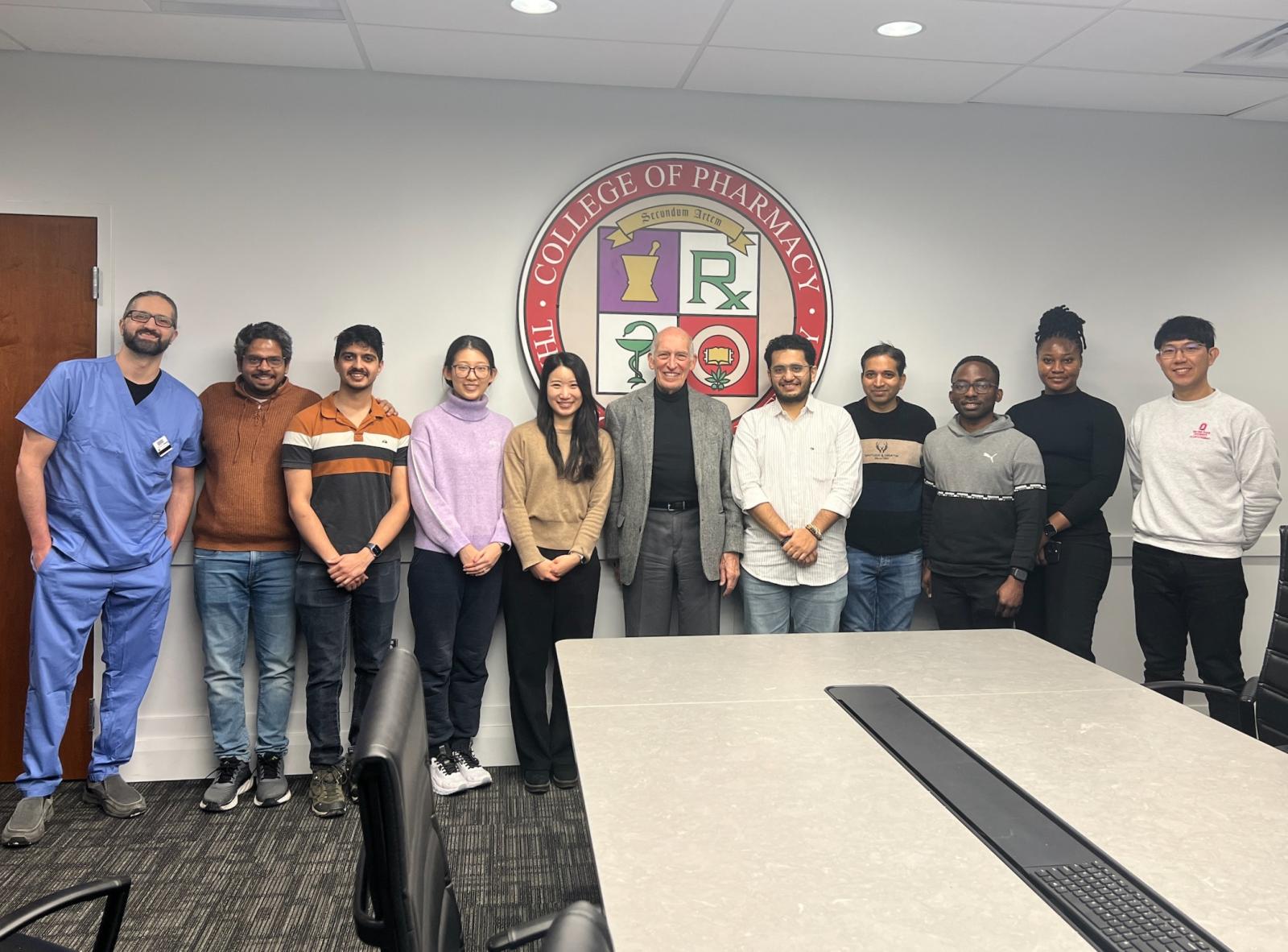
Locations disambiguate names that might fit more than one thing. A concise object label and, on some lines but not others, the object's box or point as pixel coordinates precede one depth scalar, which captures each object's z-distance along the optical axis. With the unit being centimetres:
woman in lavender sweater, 351
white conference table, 119
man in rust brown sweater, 343
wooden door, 349
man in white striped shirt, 361
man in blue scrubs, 314
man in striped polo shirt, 339
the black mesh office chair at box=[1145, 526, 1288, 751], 246
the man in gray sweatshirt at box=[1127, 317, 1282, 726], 349
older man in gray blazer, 364
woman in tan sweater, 355
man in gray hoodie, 365
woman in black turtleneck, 379
